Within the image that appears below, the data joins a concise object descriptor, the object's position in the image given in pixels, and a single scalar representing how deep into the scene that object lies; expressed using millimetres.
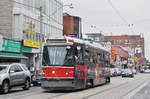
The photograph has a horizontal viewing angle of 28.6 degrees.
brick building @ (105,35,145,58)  159875
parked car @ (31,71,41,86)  24234
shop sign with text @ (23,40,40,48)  37031
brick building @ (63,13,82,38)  78562
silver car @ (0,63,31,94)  16328
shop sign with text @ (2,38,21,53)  32762
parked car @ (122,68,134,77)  48925
